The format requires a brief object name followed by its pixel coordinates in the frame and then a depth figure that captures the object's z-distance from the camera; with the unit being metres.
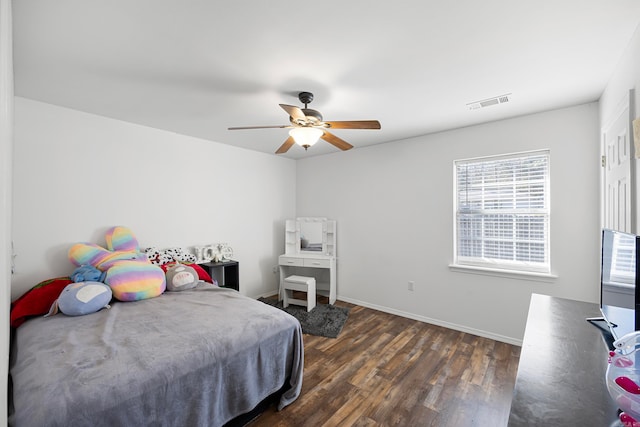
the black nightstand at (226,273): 3.69
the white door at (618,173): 1.66
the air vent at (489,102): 2.46
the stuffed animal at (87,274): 2.46
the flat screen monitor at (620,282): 1.16
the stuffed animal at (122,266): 2.48
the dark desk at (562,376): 0.87
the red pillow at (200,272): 3.18
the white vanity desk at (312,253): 4.34
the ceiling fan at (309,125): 2.07
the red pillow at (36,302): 2.09
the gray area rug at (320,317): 3.32
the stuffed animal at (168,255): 3.17
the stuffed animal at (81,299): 2.14
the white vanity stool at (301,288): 3.92
